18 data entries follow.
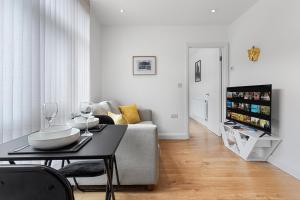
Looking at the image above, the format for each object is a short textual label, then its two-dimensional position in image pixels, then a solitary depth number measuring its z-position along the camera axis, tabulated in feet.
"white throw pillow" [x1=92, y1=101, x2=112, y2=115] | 9.53
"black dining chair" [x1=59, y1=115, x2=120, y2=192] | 4.47
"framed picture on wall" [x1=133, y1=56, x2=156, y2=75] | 13.89
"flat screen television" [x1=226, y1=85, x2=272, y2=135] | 8.43
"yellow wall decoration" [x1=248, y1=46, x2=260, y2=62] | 10.07
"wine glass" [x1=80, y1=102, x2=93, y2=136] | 4.90
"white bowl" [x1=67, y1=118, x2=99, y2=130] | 4.94
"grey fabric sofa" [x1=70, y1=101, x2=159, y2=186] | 6.38
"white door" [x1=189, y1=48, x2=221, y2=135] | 14.83
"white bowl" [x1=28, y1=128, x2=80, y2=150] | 3.14
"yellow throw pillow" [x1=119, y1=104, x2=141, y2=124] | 12.30
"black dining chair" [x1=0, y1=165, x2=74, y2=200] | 2.07
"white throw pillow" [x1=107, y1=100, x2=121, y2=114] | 11.45
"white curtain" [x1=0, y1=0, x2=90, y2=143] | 4.57
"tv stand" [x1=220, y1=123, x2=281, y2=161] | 8.68
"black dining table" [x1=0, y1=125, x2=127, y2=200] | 2.89
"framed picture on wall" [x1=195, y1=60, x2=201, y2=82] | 19.65
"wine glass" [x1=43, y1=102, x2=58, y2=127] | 4.07
